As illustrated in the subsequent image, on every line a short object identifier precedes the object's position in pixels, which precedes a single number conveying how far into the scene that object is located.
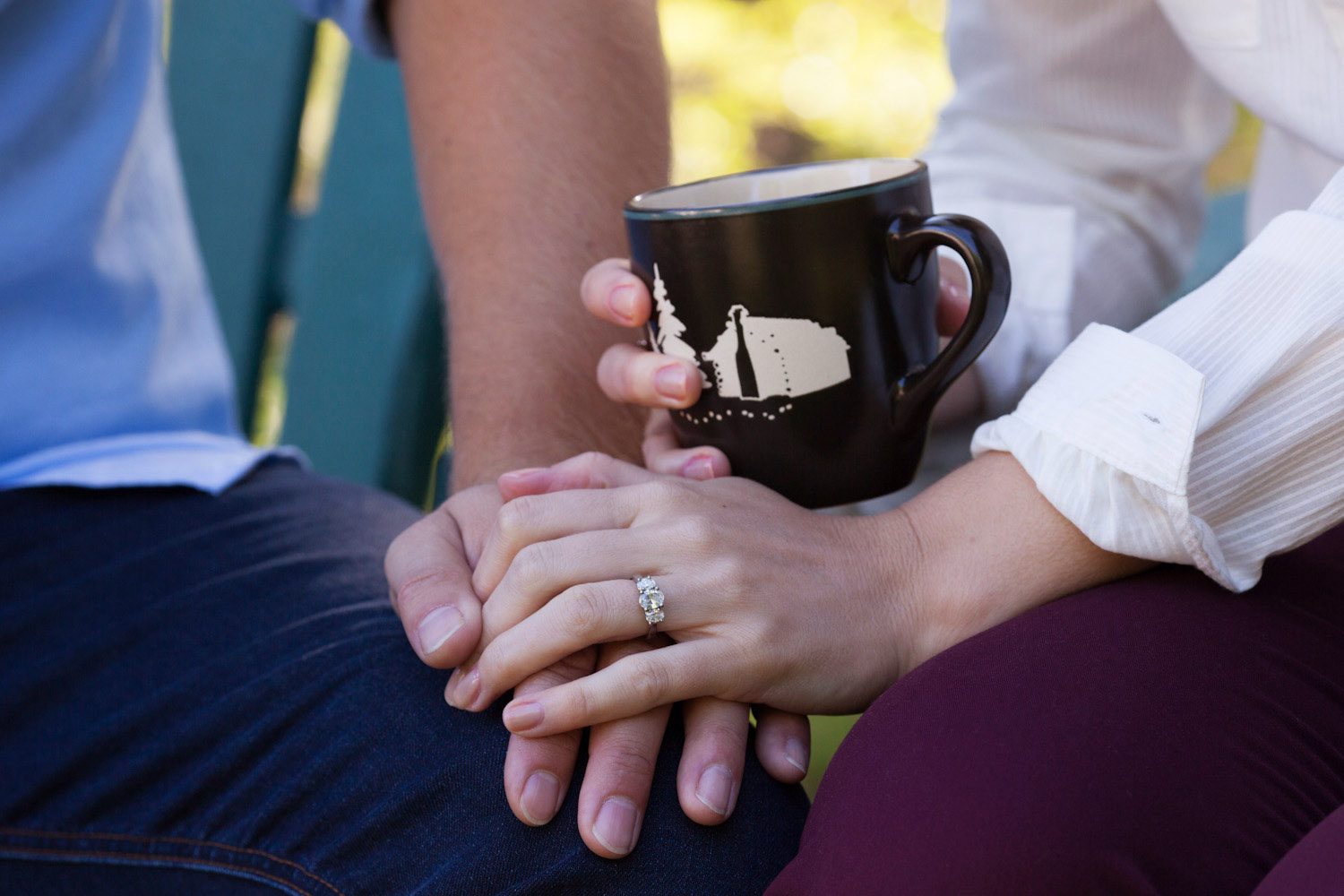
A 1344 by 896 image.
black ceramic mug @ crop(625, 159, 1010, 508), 0.92
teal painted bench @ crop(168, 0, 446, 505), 1.49
